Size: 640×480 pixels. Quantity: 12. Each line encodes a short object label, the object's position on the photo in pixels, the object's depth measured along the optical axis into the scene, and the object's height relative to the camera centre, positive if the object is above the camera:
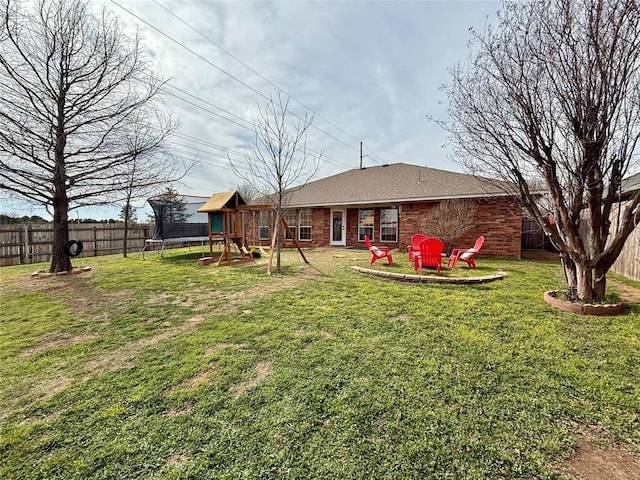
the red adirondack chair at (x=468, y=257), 7.94 -0.69
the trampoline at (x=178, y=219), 11.44 +0.70
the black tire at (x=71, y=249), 7.86 -0.34
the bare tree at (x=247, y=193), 20.23 +3.29
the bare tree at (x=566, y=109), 3.95 +1.92
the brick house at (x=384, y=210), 11.24 +1.17
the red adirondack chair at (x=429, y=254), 7.32 -0.55
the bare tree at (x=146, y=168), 8.68 +2.29
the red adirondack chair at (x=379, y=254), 8.70 -0.62
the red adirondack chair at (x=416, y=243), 8.32 -0.29
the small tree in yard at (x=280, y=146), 8.06 +2.57
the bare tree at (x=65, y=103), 6.96 +3.58
